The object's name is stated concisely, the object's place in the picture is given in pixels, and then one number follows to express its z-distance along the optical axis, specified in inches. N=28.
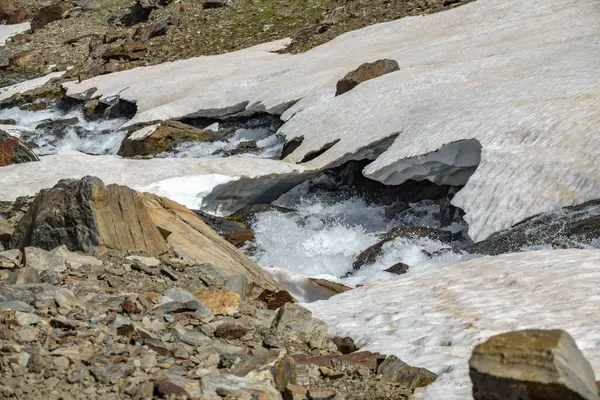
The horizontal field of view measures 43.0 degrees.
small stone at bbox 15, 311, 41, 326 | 265.6
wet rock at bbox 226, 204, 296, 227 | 697.6
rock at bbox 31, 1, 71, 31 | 2272.4
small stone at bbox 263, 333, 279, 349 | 307.0
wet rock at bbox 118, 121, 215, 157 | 971.3
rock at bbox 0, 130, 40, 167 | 810.8
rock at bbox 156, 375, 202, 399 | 230.8
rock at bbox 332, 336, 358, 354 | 333.8
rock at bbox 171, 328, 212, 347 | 284.7
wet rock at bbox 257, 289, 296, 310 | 410.3
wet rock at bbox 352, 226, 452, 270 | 583.5
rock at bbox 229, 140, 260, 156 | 948.0
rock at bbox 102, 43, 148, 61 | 1689.2
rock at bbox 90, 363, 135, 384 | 238.5
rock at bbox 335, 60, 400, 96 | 962.1
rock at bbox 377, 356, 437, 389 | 277.3
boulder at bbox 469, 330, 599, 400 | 172.1
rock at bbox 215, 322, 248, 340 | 302.8
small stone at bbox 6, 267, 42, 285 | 327.0
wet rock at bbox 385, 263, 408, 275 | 542.0
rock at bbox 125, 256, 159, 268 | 385.3
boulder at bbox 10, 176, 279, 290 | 405.1
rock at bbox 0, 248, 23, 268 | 362.0
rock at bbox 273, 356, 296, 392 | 252.1
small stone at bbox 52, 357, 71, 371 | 241.9
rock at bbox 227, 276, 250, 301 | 389.4
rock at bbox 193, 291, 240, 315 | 335.9
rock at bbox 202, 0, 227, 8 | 1961.1
